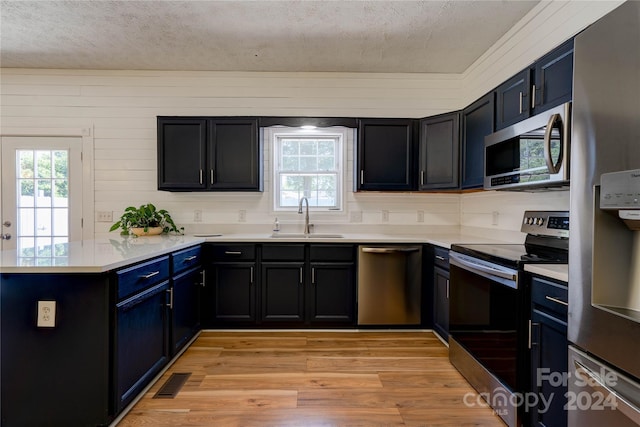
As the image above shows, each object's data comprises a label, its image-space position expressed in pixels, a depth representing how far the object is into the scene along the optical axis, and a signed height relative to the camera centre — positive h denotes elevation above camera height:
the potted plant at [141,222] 3.30 -0.13
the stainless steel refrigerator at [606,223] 1.02 -0.03
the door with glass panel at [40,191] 3.61 +0.20
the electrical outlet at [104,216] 3.69 -0.08
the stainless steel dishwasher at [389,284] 3.12 -0.68
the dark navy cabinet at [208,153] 3.38 +0.58
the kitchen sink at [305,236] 3.24 -0.25
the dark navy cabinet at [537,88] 1.75 +0.75
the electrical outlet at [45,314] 1.65 -0.52
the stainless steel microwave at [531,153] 1.66 +0.35
